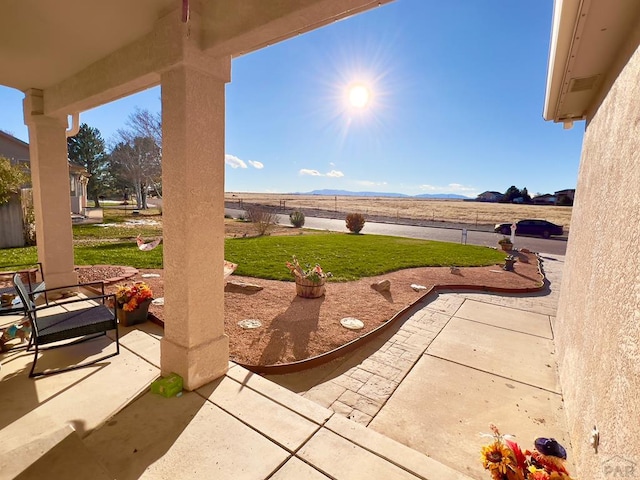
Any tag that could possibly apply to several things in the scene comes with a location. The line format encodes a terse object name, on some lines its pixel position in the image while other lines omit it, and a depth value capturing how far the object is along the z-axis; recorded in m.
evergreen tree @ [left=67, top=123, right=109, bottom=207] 32.75
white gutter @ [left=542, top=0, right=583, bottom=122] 2.05
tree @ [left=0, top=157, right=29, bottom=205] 8.82
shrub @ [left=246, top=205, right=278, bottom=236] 16.52
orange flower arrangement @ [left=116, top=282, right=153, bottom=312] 4.13
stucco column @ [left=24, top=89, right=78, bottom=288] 4.52
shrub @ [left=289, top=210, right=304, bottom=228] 20.55
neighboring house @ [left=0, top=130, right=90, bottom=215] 17.40
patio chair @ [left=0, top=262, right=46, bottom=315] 3.21
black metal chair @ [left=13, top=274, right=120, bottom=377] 2.85
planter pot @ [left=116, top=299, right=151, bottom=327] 4.11
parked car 20.03
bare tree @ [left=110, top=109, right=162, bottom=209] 25.19
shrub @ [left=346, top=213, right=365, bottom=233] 17.83
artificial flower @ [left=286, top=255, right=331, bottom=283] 6.04
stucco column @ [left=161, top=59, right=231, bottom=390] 2.52
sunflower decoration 1.58
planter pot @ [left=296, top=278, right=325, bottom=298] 6.05
